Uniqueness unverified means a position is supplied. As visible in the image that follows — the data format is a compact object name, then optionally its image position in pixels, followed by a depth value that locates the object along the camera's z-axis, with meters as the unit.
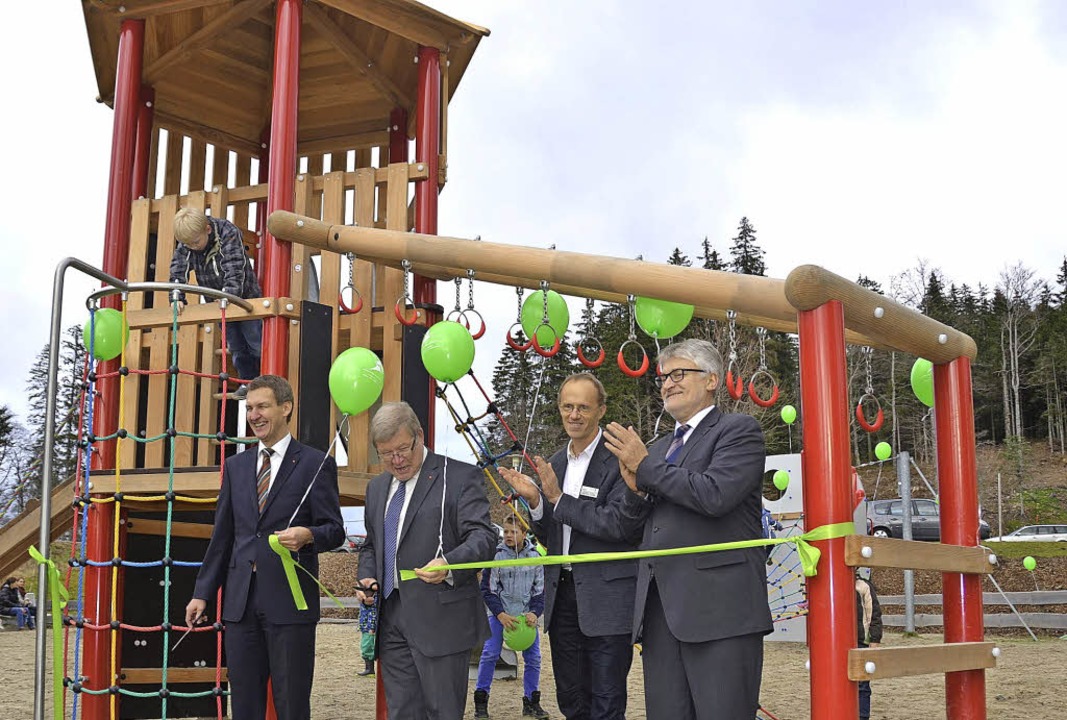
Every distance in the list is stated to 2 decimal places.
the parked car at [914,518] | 26.27
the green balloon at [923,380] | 5.16
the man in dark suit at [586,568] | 4.21
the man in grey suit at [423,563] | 4.14
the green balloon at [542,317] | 5.14
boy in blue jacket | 8.03
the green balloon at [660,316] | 4.58
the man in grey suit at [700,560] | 3.38
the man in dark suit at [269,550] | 4.52
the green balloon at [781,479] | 13.23
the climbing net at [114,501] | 5.56
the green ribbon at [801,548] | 3.21
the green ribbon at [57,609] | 4.66
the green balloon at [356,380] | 5.36
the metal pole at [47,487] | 4.41
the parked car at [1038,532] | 29.24
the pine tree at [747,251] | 47.88
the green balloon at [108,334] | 5.97
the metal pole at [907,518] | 14.60
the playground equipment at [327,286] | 3.33
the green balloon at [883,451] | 10.64
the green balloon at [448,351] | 5.21
